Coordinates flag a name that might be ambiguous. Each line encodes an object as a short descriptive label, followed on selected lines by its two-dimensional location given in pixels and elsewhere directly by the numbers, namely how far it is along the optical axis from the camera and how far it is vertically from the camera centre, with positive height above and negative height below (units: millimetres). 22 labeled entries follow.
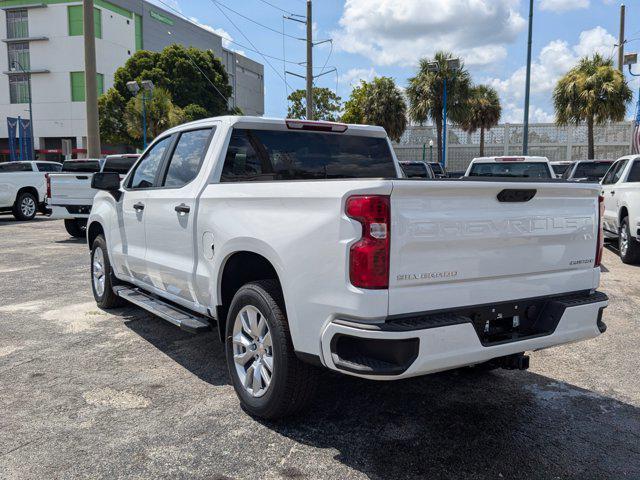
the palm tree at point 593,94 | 28953 +4017
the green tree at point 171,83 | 45031 +7238
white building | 53656 +10992
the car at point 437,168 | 28062 +339
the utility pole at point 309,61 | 27467 +5452
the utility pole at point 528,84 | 21250 +3365
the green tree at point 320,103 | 55594 +6807
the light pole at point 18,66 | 53194 +10133
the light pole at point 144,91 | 31500 +4764
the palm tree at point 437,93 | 36344 +5169
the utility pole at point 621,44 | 30834 +7081
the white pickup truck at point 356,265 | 2859 -503
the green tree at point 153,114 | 39656 +4106
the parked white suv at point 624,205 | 9469 -512
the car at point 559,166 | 23031 +367
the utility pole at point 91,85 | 19859 +3083
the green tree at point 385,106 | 42688 +4993
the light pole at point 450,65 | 25000 +4767
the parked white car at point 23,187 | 17312 -357
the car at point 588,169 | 15633 +163
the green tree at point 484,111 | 44312 +4838
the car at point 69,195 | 12555 -430
